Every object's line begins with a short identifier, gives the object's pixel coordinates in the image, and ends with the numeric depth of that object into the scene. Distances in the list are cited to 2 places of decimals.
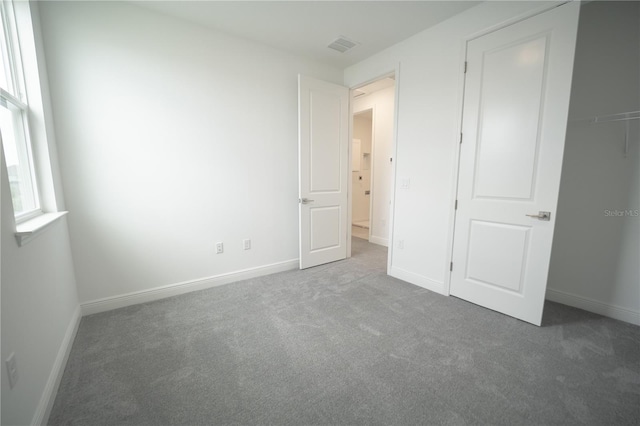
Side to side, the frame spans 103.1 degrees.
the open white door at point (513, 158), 1.91
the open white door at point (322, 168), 3.15
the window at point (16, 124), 1.53
